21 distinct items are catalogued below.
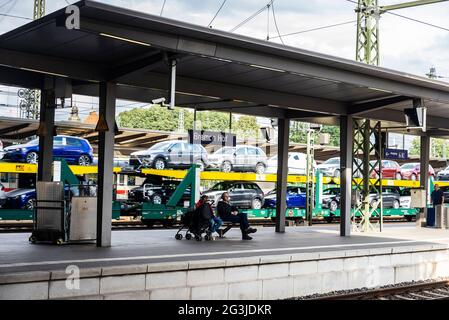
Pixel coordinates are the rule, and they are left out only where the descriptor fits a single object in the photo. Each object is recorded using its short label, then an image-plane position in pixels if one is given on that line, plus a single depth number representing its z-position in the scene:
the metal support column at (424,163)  23.71
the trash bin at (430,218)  24.42
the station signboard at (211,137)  16.78
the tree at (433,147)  84.40
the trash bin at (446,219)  23.89
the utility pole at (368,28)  21.25
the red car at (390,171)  35.34
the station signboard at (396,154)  21.79
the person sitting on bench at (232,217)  15.71
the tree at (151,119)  76.69
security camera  12.42
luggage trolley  13.24
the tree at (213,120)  74.45
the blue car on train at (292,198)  29.30
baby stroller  15.05
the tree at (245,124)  75.75
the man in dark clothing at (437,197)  23.89
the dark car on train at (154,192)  24.70
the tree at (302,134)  74.12
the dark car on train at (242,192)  27.42
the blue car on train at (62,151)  23.34
